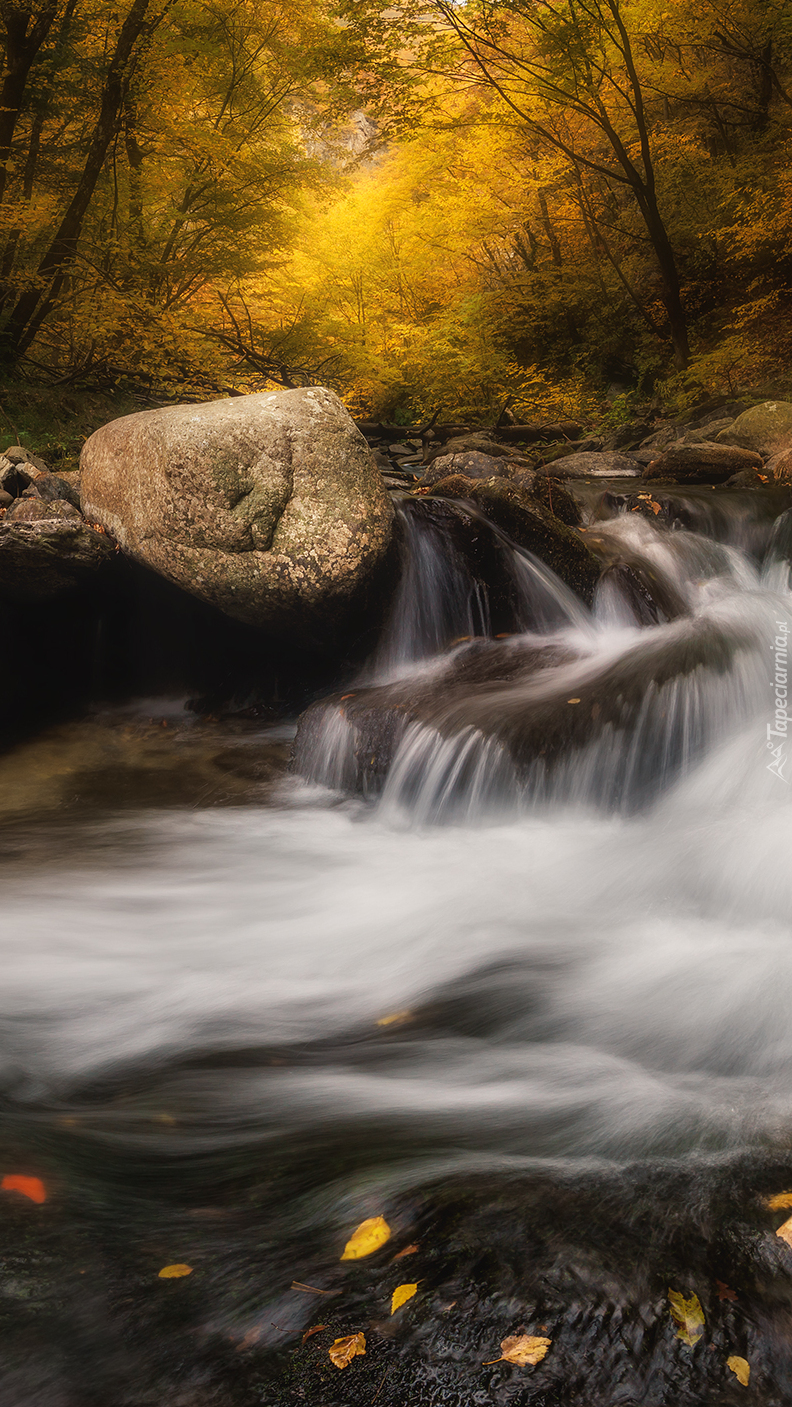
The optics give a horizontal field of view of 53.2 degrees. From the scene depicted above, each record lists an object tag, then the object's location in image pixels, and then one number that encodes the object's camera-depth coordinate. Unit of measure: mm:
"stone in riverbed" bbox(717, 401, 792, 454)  9719
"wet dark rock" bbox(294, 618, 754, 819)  4633
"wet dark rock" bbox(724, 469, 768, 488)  8578
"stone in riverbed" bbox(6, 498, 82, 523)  6309
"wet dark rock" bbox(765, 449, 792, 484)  8500
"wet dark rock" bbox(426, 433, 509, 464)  12086
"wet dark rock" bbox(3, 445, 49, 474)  7512
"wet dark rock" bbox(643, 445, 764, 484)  9078
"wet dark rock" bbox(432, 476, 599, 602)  6570
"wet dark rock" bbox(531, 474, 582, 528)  7383
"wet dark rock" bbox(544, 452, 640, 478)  10656
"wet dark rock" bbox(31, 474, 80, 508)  7000
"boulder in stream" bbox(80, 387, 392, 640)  5758
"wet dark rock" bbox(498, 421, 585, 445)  14930
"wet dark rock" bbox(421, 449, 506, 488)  8078
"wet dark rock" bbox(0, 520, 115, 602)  5863
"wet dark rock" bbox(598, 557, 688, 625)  6387
